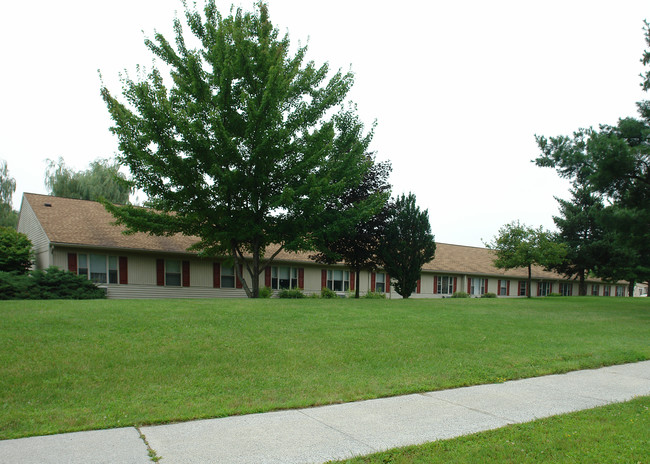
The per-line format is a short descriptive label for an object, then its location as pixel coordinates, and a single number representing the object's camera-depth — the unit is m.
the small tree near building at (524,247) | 31.87
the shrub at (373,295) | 28.70
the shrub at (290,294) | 25.38
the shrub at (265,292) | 24.56
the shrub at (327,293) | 28.36
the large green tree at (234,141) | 18.06
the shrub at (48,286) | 17.17
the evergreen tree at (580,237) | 43.31
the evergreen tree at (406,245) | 24.05
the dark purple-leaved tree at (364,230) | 23.25
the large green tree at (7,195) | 37.88
